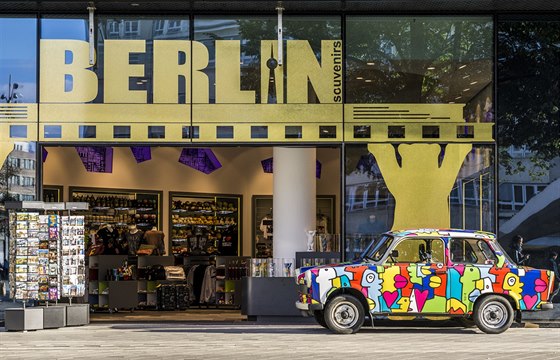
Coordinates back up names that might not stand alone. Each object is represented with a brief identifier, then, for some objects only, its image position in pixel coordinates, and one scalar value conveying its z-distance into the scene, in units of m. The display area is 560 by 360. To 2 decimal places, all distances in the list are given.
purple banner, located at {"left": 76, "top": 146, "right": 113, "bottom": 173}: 25.58
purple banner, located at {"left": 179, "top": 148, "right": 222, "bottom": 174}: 27.72
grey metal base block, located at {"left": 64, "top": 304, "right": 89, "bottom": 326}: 18.98
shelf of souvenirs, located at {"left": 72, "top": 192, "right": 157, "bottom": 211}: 25.69
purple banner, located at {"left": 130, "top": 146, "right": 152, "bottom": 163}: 26.73
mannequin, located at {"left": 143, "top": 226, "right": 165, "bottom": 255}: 25.52
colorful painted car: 17.61
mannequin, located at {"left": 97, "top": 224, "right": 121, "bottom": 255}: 24.52
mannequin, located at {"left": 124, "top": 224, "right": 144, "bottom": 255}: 25.16
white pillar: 21.11
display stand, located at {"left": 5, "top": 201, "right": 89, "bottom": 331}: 18.38
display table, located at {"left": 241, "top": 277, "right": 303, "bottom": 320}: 19.98
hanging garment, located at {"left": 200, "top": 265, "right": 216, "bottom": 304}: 25.02
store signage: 19.88
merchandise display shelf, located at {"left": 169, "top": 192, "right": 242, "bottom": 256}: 27.28
